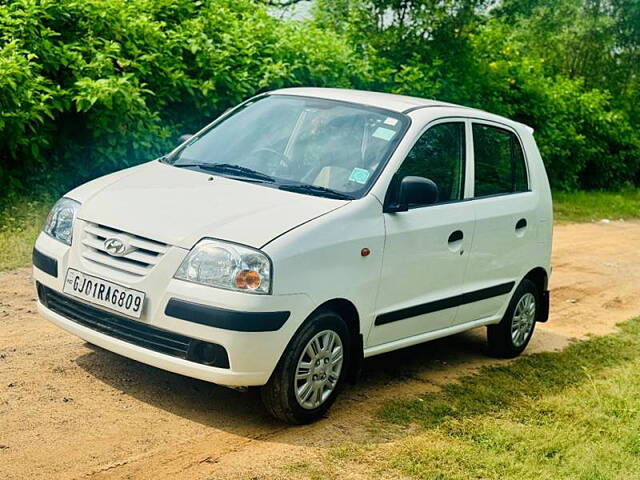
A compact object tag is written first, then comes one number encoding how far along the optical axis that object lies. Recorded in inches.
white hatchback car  214.7
